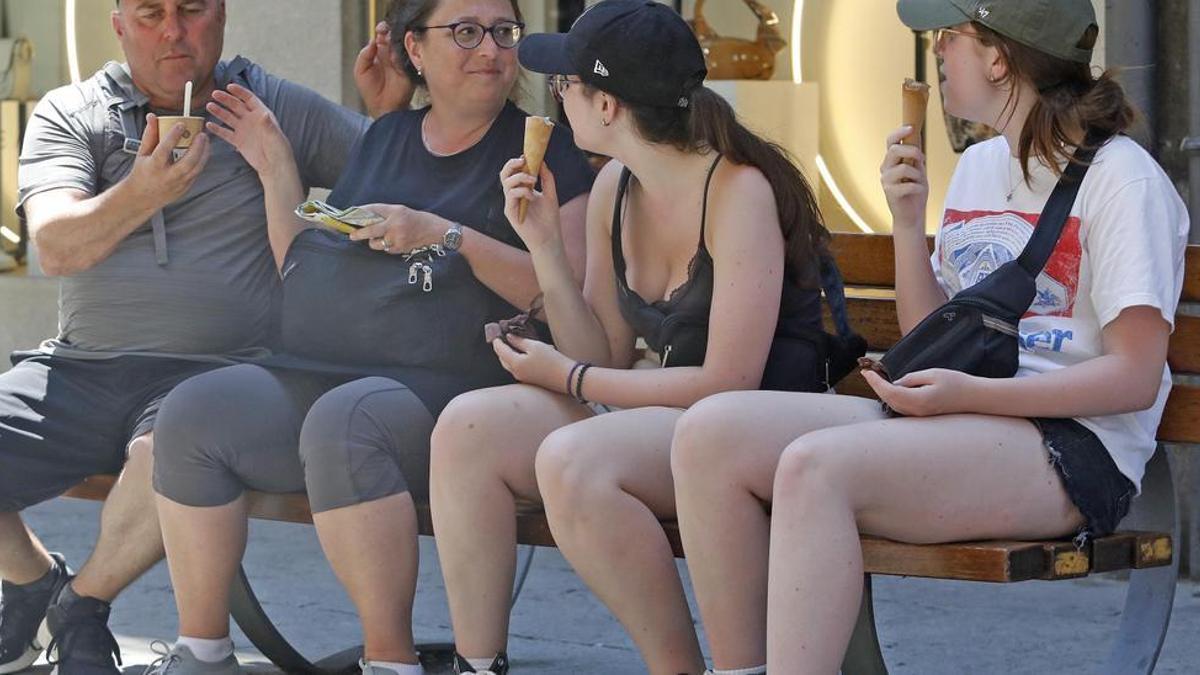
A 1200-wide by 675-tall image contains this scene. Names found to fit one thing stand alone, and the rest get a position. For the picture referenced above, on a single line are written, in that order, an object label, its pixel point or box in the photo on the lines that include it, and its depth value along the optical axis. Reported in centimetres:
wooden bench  636
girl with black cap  692
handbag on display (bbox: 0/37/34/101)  1606
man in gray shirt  845
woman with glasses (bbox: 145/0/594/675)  756
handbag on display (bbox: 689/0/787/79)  1210
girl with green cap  621
